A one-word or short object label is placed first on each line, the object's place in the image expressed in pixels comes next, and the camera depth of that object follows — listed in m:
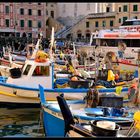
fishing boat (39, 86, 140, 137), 9.91
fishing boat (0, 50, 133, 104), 15.58
